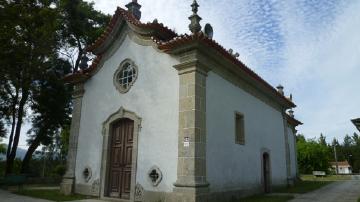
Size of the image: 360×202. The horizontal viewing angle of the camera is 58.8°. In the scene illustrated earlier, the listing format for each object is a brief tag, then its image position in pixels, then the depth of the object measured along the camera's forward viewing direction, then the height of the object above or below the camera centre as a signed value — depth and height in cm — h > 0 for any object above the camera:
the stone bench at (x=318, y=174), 3088 -23
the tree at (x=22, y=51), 1425 +540
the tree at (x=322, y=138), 7426 +776
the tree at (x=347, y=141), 8809 +855
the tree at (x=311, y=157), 3559 +163
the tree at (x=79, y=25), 2058 +930
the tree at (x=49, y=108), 1830 +341
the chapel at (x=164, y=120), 912 +162
